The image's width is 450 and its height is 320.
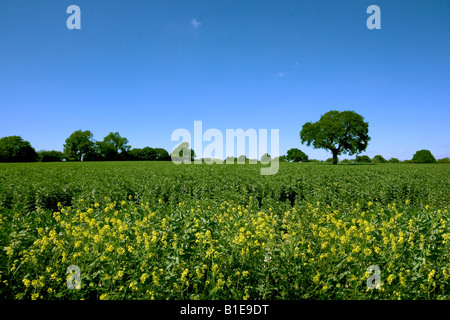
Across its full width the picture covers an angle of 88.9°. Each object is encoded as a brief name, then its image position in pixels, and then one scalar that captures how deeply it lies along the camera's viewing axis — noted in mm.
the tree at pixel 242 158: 72500
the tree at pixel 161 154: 123062
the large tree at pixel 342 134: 58250
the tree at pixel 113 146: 103375
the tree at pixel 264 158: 67900
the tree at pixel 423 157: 97688
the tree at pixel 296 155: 137625
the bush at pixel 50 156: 87125
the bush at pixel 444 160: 89212
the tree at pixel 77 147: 101375
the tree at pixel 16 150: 79062
